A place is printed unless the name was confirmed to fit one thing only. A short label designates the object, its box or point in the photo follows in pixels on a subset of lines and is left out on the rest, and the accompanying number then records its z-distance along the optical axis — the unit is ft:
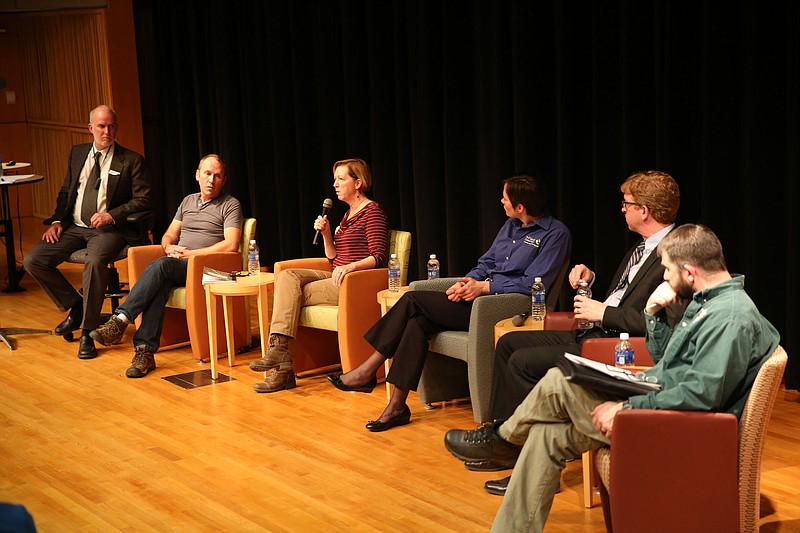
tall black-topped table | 25.94
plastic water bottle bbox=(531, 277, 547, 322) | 14.64
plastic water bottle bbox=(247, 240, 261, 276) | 19.10
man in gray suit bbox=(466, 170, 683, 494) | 12.56
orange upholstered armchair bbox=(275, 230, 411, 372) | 17.06
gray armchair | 14.61
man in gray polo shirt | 19.21
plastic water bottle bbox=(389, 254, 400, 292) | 16.84
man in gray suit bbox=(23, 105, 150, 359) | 21.56
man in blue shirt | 15.05
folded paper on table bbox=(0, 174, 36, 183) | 23.15
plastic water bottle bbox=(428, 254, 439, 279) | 16.93
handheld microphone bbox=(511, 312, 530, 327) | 14.17
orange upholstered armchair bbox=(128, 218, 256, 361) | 19.27
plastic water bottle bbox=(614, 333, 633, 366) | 11.59
